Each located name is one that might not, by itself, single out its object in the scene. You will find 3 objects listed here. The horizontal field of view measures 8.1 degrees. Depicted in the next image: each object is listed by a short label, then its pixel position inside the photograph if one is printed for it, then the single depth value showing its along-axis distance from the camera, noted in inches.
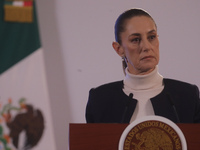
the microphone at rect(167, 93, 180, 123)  194.2
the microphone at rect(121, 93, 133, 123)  193.7
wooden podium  185.6
